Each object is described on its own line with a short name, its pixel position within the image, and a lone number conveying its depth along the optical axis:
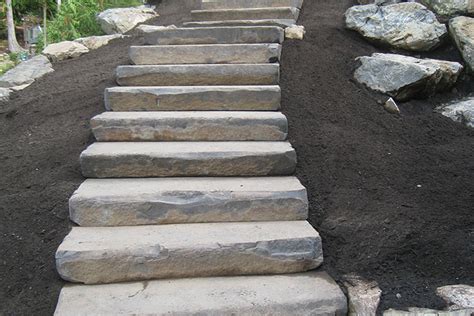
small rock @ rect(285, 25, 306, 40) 4.38
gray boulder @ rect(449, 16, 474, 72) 3.79
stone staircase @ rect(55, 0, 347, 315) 2.14
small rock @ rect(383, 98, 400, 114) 3.45
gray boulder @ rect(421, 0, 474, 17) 4.14
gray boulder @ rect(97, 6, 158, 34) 5.77
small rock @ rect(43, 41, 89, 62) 4.97
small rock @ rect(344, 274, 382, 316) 2.07
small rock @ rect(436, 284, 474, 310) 1.99
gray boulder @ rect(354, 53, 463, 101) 3.49
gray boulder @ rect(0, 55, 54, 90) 4.50
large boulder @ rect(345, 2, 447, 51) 4.02
